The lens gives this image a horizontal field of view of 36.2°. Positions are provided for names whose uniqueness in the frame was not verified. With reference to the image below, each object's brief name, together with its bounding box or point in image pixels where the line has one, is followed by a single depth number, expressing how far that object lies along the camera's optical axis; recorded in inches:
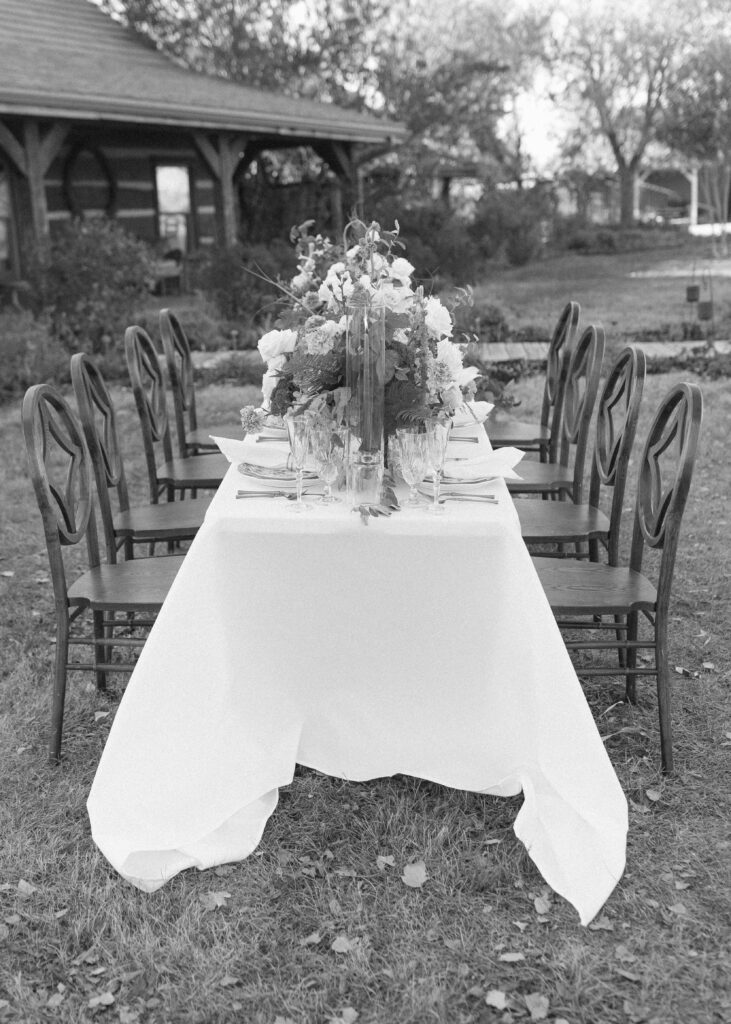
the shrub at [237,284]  497.7
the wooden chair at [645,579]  123.0
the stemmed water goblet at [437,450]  119.9
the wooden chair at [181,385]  200.5
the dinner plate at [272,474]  131.3
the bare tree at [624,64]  1179.3
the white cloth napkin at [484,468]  131.0
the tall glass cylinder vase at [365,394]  116.5
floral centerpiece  122.0
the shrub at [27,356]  365.1
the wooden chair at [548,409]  196.4
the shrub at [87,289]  422.0
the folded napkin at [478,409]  137.5
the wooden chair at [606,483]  148.6
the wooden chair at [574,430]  173.3
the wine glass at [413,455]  119.9
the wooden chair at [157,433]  179.9
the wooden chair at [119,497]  151.9
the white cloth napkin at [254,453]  138.5
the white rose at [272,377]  134.4
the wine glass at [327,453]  122.0
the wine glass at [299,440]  122.3
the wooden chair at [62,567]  129.0
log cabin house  485.7
